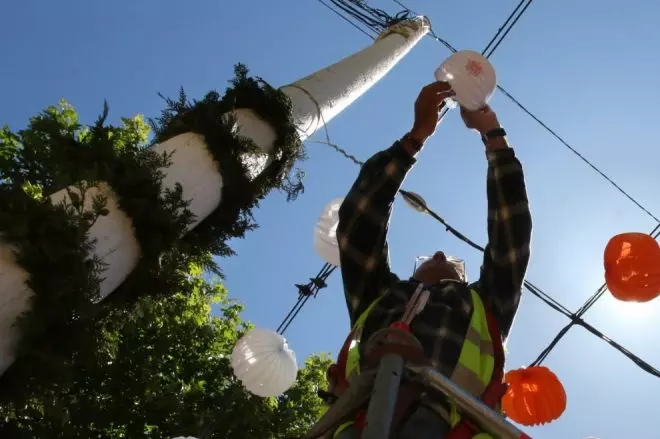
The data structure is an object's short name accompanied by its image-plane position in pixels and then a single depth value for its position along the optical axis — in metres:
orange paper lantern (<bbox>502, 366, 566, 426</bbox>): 4.13
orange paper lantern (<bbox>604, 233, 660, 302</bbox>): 4.07
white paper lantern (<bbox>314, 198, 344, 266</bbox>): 4.67
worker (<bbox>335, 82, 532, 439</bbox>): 2.46
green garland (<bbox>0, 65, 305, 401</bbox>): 2.33
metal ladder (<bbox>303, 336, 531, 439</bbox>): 1.58
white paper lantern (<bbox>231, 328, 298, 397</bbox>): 4.95
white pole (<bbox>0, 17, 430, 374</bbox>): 2.26
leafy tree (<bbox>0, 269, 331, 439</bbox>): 7.19
